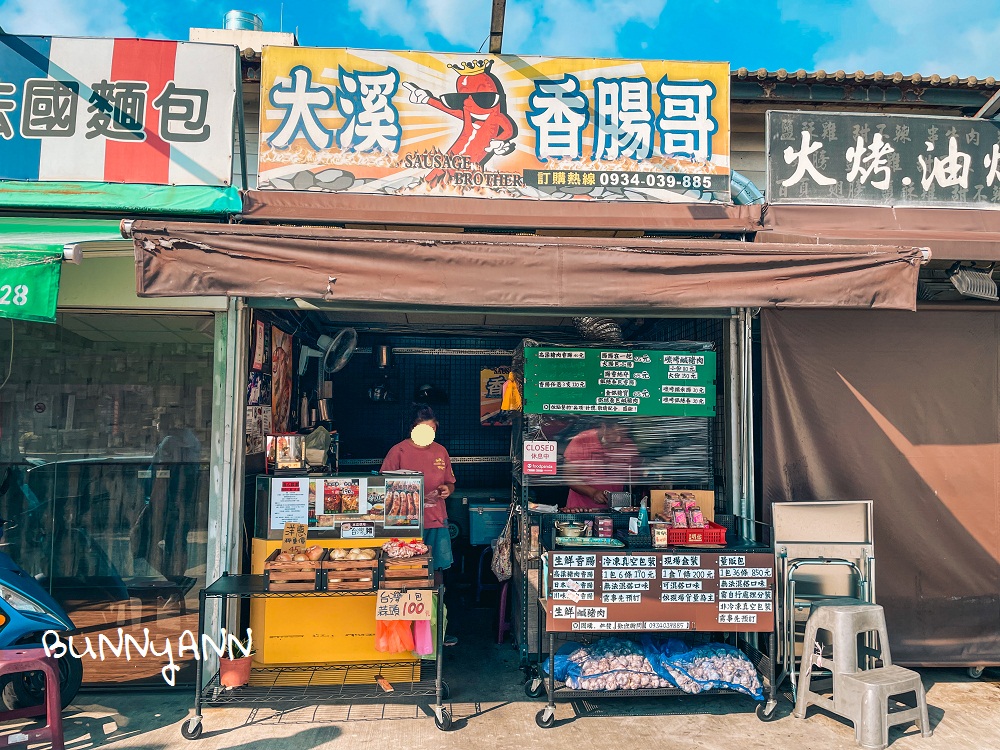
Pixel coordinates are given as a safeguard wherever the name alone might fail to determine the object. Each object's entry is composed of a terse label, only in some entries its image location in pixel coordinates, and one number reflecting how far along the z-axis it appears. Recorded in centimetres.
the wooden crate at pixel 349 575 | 454
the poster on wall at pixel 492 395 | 833
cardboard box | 516
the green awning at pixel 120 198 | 468
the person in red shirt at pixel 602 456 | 542
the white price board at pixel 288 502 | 509
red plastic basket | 482
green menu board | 532
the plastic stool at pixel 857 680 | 420
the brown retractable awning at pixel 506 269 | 396
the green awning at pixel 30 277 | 405
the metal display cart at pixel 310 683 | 438
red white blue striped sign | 497
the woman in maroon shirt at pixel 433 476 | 606
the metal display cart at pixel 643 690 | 452
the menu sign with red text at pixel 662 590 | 457
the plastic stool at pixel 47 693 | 372
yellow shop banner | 516
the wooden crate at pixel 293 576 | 452
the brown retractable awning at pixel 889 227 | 475
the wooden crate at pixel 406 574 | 454
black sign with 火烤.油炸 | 517
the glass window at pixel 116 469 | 523
